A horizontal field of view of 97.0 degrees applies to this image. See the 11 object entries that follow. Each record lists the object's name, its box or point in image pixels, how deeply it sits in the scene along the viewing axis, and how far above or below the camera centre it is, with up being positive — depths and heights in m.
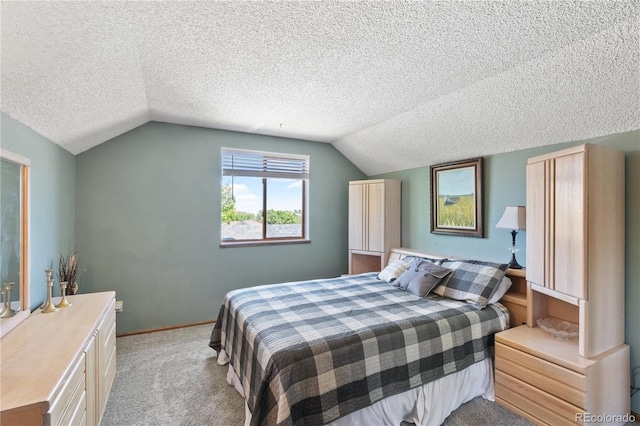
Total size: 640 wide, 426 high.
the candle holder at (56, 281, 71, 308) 2.06 -0.65
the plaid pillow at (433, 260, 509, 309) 2.43 -0.63
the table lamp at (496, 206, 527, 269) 2.55 -0.09
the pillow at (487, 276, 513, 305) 2.47 -0.69
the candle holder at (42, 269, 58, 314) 1.94 -0.62
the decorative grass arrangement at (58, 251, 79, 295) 2.54 -0.55
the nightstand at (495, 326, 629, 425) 1.75 -1.12
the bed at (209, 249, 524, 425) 1.62 -0.94
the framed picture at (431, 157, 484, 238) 3.17 +0.16
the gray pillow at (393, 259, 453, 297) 2.70 -0.65
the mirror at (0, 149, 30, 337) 1.62 -0.16
